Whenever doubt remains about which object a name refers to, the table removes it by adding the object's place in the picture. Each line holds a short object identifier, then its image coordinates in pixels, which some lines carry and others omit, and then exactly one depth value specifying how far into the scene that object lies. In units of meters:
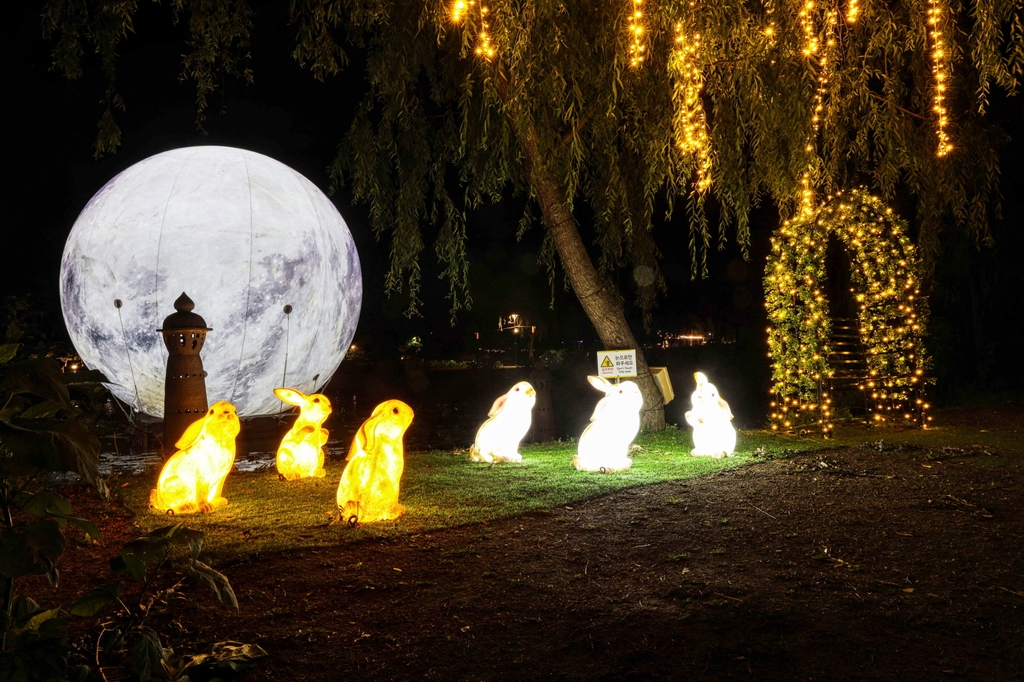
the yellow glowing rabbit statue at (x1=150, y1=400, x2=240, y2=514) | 5.62
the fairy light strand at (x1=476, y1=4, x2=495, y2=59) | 5.68
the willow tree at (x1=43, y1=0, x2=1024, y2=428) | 5.77
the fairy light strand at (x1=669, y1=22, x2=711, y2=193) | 5.59
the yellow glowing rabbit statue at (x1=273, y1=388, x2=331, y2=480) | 7.05
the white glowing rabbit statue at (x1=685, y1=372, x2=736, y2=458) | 7.91
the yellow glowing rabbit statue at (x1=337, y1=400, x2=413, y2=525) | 5.21
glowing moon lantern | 8.92
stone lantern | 7.14
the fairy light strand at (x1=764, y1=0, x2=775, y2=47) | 6.02
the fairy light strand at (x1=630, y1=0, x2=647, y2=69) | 5.55
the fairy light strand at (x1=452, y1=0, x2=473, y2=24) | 5.54
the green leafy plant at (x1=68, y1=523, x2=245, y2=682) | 2.00
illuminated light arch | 9.83
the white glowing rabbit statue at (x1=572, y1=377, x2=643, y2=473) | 7.13
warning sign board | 8.61
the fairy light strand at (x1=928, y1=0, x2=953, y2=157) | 5.86
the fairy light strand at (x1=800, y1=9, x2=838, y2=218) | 5.88
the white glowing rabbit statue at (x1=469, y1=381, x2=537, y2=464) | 7.87
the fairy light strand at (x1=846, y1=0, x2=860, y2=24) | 5.98
